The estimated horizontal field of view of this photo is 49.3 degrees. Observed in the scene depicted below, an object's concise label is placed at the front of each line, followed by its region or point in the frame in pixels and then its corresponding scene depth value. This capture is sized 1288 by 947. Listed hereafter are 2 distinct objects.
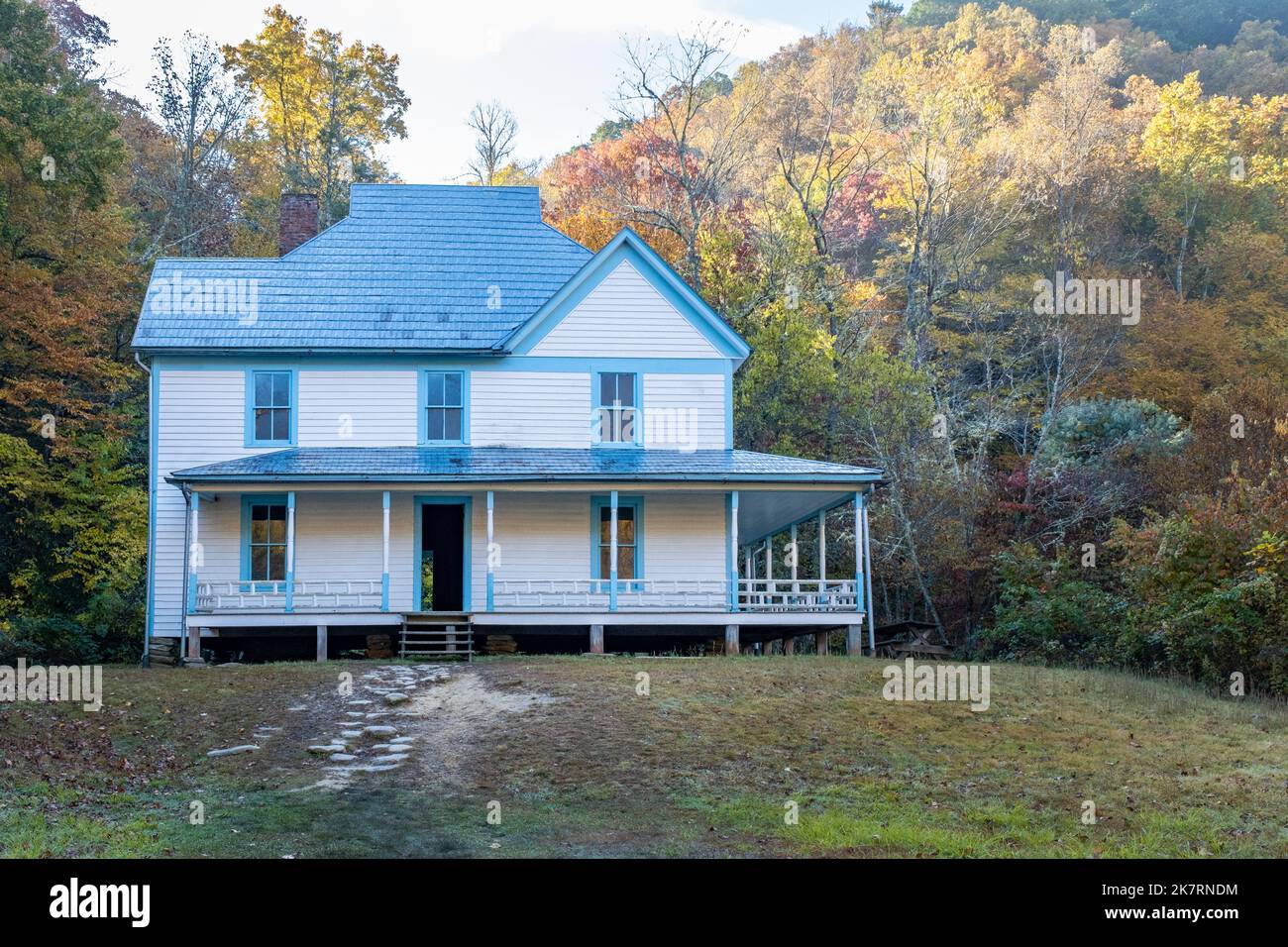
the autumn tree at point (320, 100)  50.62
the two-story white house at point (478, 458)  25.98
